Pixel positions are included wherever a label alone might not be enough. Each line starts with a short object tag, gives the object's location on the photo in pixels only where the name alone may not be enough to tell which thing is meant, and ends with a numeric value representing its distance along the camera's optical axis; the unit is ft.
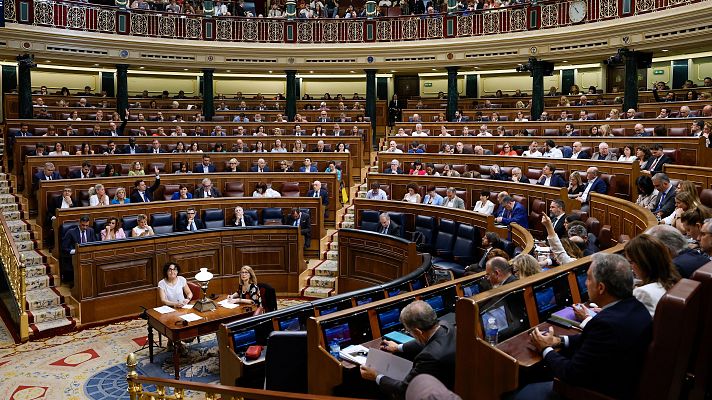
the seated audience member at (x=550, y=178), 27.20
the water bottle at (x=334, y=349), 11.51
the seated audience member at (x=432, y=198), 29.96
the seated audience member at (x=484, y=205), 27.04
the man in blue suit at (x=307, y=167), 36.60
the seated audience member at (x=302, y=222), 30.48
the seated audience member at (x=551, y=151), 31.98
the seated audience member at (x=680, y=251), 9.43
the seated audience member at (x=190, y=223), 28.71
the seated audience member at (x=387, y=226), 27.53
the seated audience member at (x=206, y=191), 32.01
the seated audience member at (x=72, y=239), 25.99
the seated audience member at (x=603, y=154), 27.84
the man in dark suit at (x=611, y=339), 7.50
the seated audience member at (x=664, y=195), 18.90
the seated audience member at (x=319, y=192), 33.40
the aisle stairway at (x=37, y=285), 23.65
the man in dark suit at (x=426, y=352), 9.22
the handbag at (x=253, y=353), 14.93
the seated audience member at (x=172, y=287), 21.56
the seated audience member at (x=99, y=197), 29.04
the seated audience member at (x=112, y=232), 25.96
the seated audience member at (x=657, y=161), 25.39
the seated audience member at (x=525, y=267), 11.95
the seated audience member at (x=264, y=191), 32.78
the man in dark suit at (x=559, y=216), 21.38
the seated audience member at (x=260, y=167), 36.42
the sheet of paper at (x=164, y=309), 20.25
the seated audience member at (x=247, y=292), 20.85
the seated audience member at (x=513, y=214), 25.50
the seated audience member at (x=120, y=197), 29.19
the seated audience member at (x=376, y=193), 31.73
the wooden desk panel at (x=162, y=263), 24.61
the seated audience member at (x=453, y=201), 28.81
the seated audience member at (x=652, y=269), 8.30
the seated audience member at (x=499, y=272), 12.33
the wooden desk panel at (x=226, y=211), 27.17
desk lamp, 20.31
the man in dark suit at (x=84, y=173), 32.78
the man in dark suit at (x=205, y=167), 36.65
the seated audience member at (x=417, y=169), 34.58
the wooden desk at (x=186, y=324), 18.78
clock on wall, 43.83
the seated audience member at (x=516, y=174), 29.48
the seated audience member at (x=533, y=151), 33.04
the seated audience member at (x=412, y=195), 30.37
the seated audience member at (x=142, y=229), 26.78
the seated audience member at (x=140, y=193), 31.07
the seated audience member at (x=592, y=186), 24.56
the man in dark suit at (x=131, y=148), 38.70
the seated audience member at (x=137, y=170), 34.06
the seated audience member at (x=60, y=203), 28.81
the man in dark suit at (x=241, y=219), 29.81
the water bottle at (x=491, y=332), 9.01
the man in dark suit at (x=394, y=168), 34.91
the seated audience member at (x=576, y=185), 25.77
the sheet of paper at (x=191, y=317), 19.36
